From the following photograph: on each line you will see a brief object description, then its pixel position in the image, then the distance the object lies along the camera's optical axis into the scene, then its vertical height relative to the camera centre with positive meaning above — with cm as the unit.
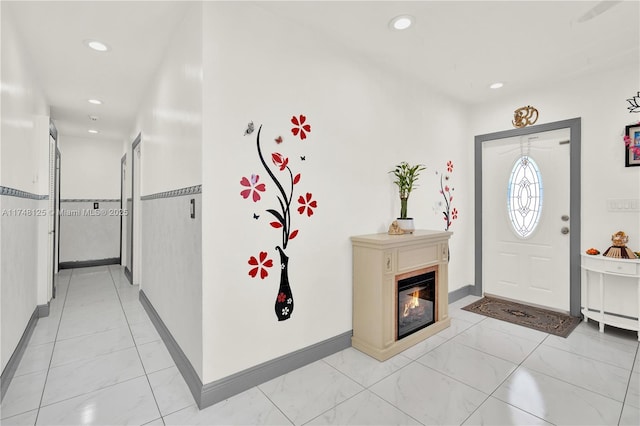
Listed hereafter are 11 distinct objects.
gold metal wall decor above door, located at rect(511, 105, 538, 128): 367 +117
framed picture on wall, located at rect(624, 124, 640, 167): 299 +67
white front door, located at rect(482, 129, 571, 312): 353 -7
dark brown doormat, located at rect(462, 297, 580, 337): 311 -115
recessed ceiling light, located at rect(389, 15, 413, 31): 231 +147
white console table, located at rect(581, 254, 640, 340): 284 -64
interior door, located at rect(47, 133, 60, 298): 378 -8
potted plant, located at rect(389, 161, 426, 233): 296 +28
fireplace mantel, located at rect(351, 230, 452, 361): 249 -60
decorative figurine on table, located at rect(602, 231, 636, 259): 292 -34
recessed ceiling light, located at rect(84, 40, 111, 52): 266 +147
